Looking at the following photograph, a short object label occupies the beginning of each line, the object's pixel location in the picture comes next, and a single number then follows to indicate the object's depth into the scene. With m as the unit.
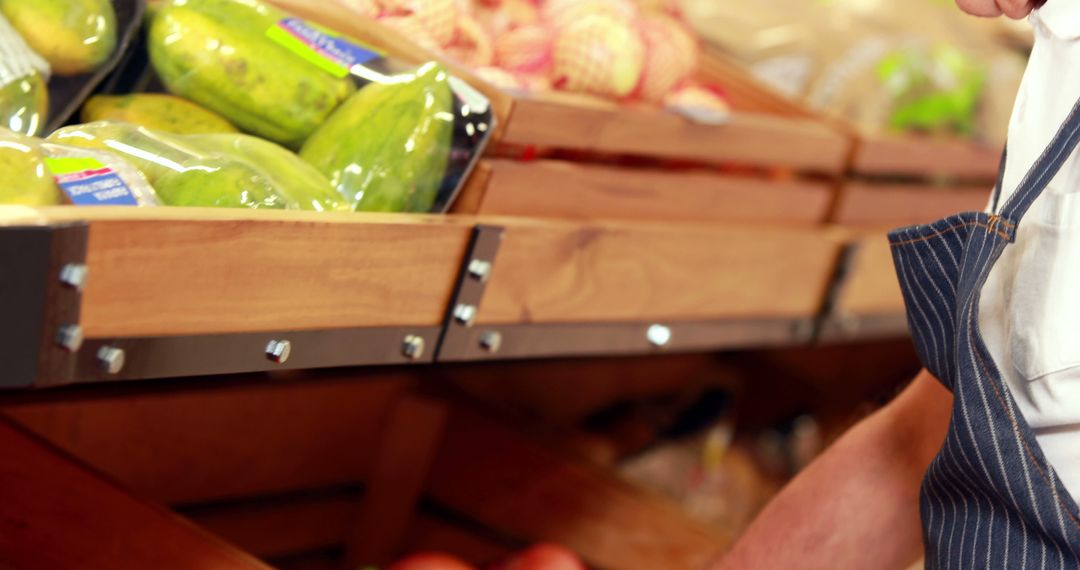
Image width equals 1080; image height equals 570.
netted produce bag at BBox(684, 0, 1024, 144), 2.46
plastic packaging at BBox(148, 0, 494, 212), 1.34
